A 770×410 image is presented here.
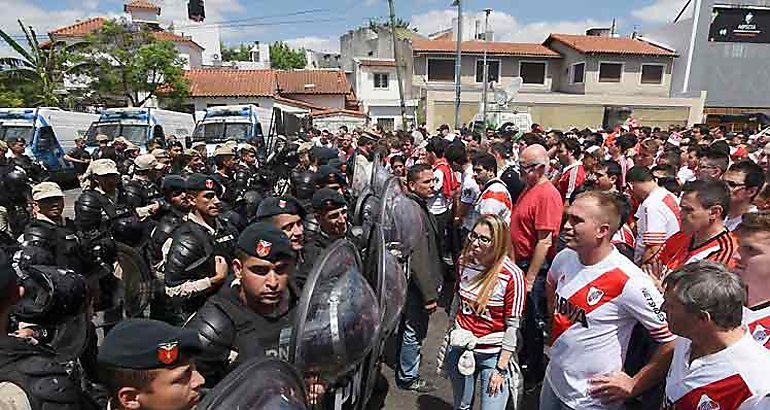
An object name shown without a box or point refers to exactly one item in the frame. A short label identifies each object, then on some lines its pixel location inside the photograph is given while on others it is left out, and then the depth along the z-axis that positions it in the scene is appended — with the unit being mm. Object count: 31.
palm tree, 26250
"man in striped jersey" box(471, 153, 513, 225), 4688
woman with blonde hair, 3020
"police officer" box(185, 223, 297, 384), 2314
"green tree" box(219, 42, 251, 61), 71906
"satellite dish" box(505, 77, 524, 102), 22781
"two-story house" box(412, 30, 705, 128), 31734
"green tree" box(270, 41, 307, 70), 77750
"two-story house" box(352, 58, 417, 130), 39281
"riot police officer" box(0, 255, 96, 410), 1743
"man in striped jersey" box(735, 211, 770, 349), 2188
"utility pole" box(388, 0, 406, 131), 24828
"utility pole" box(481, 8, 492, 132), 19342
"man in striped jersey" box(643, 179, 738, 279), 2943
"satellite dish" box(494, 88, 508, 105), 22447
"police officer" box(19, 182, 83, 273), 3281
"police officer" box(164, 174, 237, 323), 3219
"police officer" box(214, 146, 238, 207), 6458
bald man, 4203
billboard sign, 36312
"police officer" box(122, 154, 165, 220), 4973
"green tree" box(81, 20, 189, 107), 26734
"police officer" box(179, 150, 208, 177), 6977
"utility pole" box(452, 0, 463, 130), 23375
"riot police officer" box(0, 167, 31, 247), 5055
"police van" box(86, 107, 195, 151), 15875
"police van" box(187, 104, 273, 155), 16652
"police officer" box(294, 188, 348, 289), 3947
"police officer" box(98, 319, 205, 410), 1617
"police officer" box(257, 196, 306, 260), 3406
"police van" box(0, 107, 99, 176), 14750
